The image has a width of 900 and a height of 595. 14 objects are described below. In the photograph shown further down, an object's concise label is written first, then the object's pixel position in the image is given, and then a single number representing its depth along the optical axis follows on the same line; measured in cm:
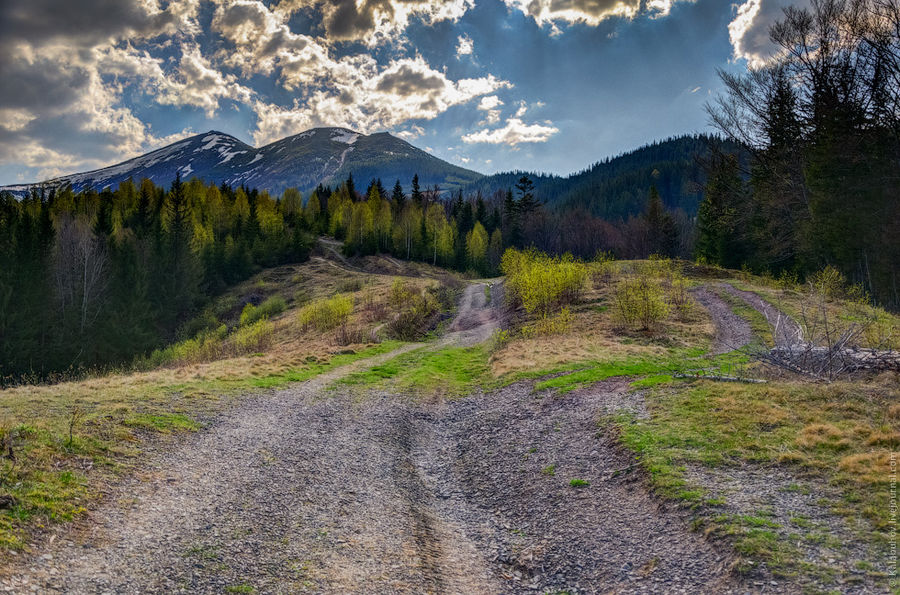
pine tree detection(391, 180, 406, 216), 8836
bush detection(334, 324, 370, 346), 2717
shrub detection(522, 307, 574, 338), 2427
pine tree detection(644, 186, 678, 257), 7769
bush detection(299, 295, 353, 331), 3266
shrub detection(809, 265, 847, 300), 2636
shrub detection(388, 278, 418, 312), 3836
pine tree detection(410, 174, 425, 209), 8879
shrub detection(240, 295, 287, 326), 4598
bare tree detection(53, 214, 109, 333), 4244
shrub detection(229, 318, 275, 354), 2634
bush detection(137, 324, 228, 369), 2405
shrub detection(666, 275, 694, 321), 2690
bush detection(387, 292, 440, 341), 3134
